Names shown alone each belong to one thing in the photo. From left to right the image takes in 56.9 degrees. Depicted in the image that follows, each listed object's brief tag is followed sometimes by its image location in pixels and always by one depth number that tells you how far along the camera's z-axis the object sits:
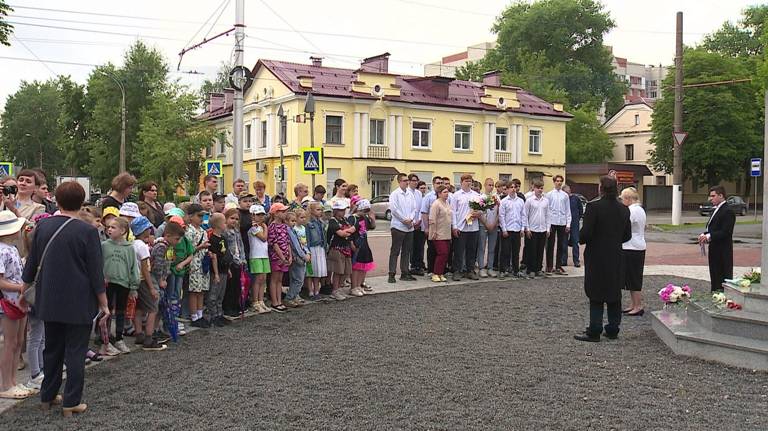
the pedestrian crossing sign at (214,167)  22.38
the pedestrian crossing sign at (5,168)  20.80
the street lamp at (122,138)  42.28
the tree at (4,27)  20.38
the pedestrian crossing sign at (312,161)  19.70
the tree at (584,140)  60.76
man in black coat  8.28
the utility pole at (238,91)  18.81
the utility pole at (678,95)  30.42
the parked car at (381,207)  38.28
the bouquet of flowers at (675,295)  8.84
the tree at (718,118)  51.62
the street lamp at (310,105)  21.17
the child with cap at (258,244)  9.98
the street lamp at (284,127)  40.21
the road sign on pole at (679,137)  29.56
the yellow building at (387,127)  40.44
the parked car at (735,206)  46.13
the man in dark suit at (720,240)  10.23
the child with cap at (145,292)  7.67
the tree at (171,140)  40.25
